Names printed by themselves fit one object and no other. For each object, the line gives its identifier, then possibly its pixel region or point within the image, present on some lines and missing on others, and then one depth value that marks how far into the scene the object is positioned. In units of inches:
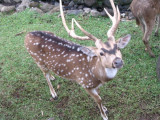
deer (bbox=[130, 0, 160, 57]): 169.8
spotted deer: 103.7
